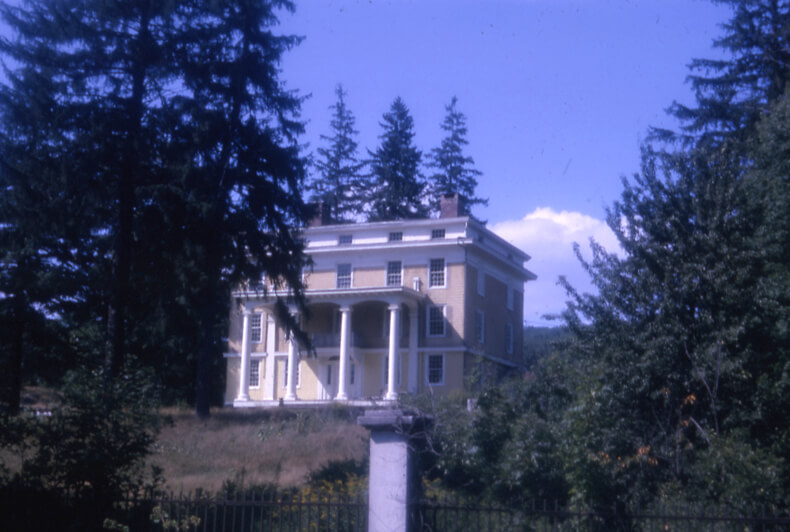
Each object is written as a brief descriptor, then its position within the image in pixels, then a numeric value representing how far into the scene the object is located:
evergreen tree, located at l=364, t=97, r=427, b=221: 60.25
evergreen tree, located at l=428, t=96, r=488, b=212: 59.94
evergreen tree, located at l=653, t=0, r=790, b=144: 27.70
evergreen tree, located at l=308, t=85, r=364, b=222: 61.34
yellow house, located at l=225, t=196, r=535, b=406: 42.19
